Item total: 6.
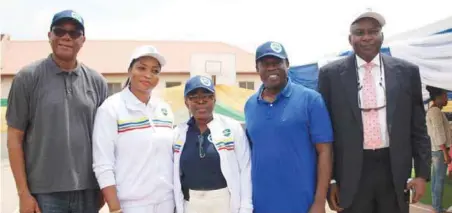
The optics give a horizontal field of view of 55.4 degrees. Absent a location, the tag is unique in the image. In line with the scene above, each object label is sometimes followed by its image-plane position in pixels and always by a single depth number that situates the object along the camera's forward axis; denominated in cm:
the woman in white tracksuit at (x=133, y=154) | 290
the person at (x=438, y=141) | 675
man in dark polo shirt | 294
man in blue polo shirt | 288
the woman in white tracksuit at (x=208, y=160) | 295
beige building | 2544
